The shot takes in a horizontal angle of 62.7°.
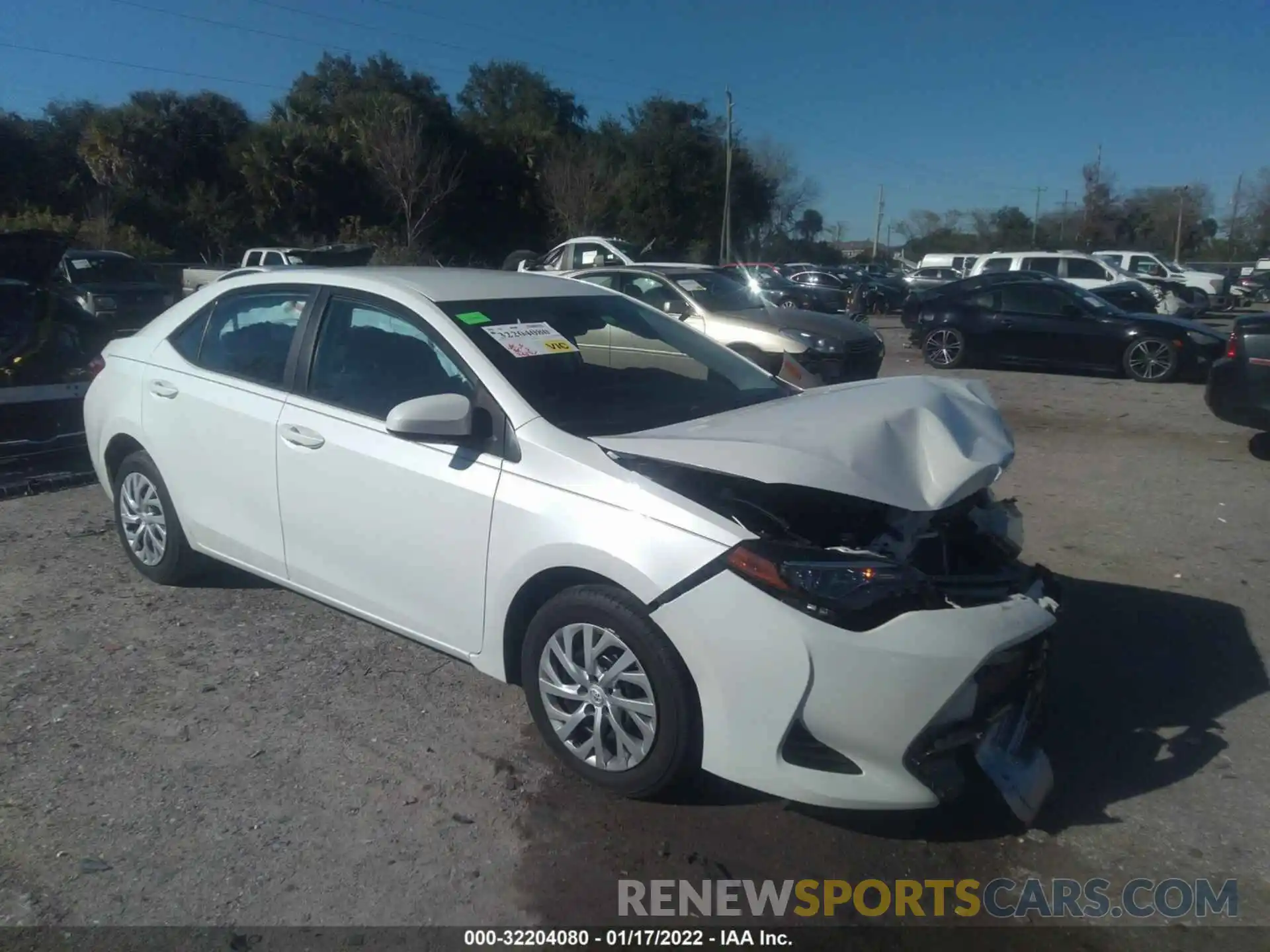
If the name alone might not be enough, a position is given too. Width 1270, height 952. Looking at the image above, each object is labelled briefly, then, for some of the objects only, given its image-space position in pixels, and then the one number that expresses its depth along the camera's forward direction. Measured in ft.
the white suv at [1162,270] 96.92
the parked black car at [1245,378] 28.30
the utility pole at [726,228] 137.49
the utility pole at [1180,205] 192.75
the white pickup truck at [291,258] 69.15
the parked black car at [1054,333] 47.91
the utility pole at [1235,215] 222.48
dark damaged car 26.43
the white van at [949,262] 128.67
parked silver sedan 38.86
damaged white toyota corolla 10.31
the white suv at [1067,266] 76.54
